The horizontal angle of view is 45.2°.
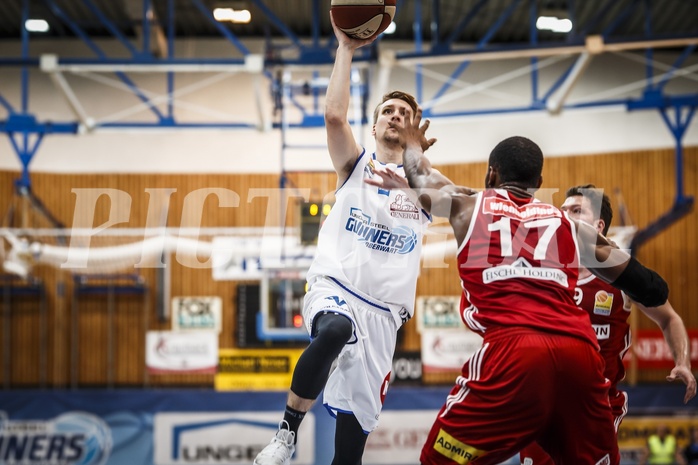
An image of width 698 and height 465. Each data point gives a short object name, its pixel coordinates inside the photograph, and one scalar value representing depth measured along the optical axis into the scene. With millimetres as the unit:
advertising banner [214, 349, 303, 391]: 18547
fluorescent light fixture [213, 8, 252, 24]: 15294
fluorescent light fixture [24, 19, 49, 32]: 19069
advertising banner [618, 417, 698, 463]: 15008
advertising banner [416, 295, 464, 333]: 18828
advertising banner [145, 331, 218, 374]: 18672
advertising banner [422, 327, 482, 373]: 18359
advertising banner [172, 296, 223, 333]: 19328
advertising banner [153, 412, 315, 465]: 14531
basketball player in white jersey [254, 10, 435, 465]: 5402
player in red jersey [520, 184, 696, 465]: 6098
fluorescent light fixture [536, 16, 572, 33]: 17562
